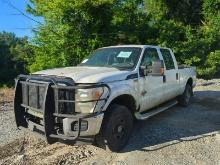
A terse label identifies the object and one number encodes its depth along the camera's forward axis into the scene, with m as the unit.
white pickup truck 2.74
